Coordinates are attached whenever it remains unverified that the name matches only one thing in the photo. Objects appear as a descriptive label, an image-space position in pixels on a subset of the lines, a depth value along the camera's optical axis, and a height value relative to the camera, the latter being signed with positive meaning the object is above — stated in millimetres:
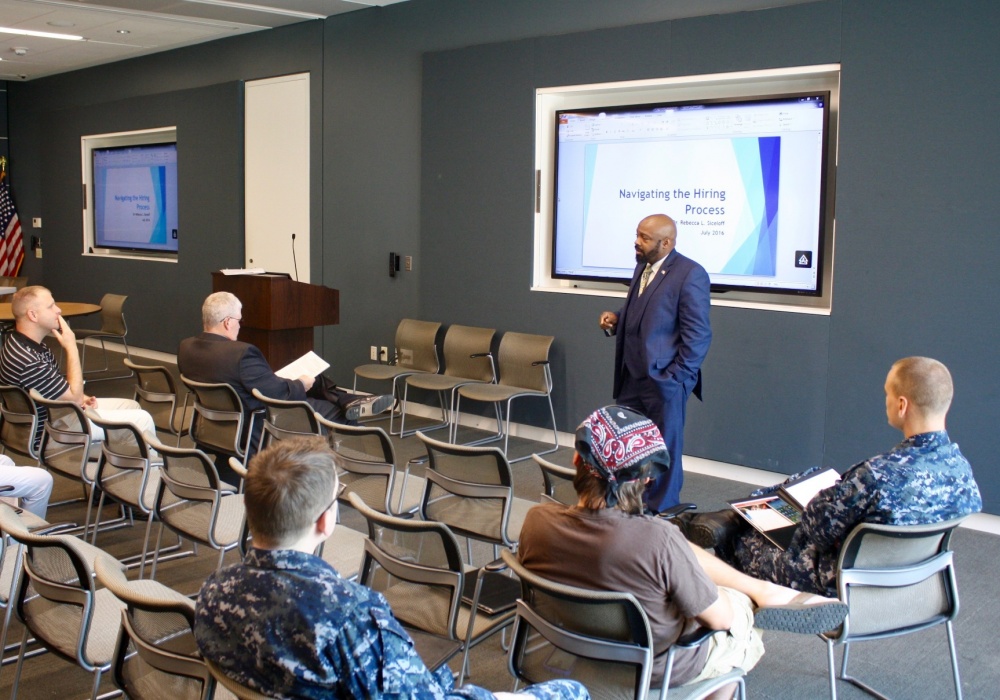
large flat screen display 5789 +529
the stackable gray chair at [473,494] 3621 -912
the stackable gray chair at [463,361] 7031 -766
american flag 13648 +230
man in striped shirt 4855 -545
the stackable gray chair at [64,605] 2547 -1019
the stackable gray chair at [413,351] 7355 -728
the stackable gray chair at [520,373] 6602 -804
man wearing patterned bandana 2273 -690
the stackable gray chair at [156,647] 2174 -948
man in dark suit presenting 5059 -377
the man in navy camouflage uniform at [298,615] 1787 -685
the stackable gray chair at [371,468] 3963 -889
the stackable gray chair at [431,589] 2705 -982
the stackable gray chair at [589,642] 2252 -939
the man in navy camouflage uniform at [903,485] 2867 -660
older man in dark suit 4980 -548
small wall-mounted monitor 10922 +736
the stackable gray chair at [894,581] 2811 -965
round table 7902 -494
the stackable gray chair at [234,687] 1864 -860
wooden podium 6988 -398
